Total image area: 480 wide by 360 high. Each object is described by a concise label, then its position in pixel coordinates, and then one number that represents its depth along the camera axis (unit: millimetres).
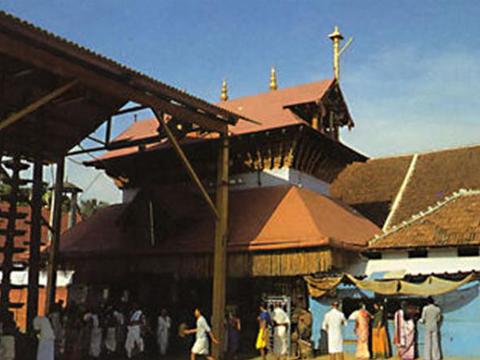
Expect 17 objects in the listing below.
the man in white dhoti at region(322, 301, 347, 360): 13016
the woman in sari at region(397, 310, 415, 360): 13789
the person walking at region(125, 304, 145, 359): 15133
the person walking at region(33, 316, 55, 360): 12062
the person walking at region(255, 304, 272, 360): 14352
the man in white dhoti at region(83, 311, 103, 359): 14891
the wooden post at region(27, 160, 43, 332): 15461
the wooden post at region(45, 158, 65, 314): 16375
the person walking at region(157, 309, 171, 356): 16094
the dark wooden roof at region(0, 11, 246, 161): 10375
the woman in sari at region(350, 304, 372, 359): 13883
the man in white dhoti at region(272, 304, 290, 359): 14531
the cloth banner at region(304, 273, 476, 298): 13367
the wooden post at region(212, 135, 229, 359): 14016
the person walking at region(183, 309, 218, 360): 13172
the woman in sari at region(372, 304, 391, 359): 14312
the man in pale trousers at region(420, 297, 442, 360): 13461
